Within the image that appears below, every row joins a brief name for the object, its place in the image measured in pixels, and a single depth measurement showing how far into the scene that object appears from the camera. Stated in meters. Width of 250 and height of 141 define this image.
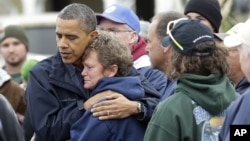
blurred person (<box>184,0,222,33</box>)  15.95
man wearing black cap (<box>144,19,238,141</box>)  11.50
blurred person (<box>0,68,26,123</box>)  18.05
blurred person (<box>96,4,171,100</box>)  14.82
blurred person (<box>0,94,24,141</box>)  13.39
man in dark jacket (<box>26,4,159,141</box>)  12.56
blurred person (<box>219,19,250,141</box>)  10.70
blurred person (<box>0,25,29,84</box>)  21.58
